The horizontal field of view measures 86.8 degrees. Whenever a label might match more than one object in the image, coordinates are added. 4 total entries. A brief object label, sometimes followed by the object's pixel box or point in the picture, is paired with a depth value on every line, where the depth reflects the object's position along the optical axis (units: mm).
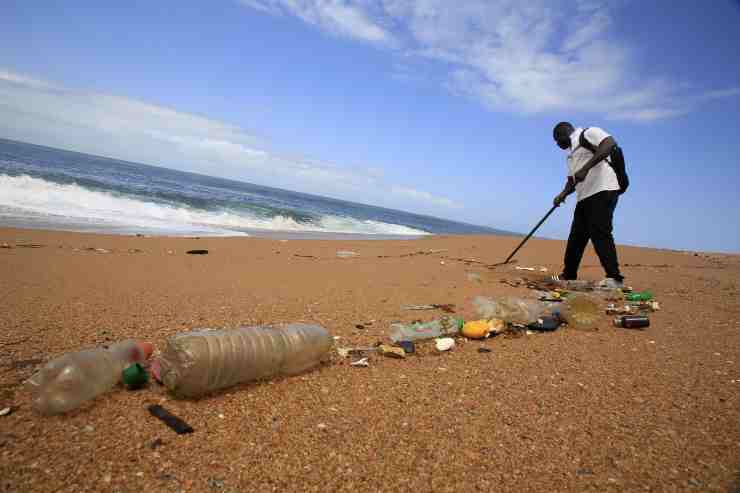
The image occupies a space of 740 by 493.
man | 3805
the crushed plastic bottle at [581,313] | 2723
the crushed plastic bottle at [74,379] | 1286
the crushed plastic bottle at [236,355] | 1462
